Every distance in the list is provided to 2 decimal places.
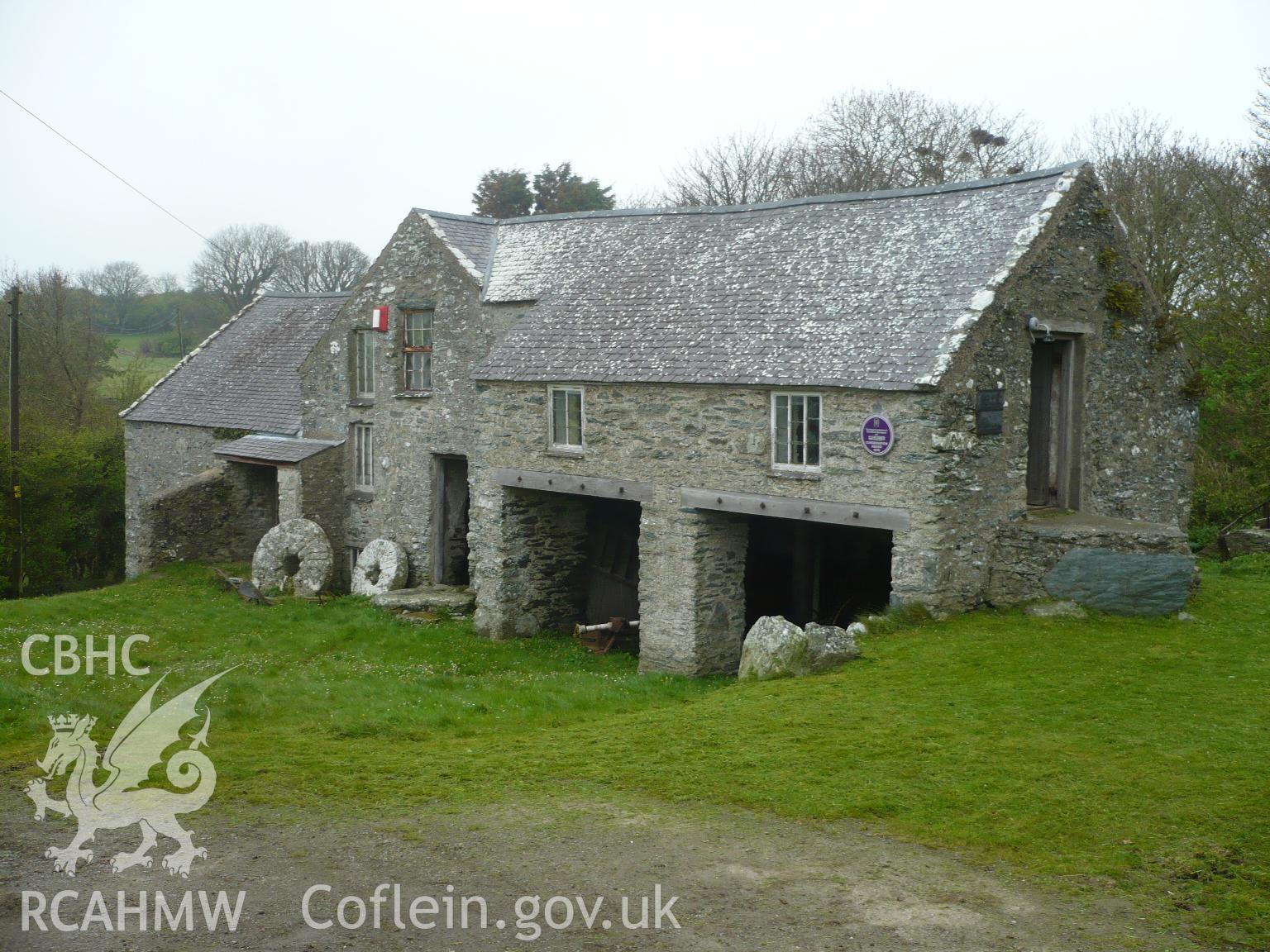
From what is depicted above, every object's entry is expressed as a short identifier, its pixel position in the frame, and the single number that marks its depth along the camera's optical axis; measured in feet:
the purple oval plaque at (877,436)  43.55
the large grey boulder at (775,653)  41.75
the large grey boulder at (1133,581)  42.98
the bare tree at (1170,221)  83.41
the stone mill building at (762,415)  43.93
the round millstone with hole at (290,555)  72.02
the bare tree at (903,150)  109.91
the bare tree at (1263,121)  69.41
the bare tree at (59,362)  119.14
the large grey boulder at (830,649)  41.42
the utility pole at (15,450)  93.20
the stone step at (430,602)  64.54
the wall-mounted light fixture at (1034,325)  45.83
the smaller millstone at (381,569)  69.15
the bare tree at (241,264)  184.65
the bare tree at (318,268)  179.63
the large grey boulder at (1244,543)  61.98
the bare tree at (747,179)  130.21
